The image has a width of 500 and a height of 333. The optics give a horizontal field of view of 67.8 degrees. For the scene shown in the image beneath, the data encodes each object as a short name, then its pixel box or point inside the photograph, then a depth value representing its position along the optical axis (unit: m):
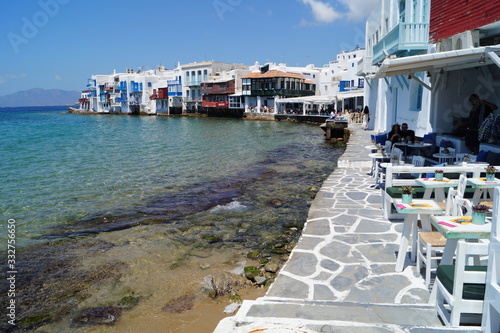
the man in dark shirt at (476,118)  8.99
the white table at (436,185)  5.59
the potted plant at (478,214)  3.55
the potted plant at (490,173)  5.43
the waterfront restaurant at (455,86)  7.27
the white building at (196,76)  72.75
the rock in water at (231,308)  4.79
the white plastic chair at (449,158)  9.12
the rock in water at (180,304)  5.11
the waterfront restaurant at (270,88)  59.25
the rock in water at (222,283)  5.48
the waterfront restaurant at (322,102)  44.16
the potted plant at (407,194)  4.64
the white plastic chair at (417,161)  8.04
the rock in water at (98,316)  4.94
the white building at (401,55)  12.33
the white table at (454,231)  3.41
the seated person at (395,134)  11.35
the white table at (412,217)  4.45
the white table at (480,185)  5.31
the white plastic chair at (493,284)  2.66
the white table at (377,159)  9.52
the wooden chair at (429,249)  4.19
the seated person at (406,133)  11.53
